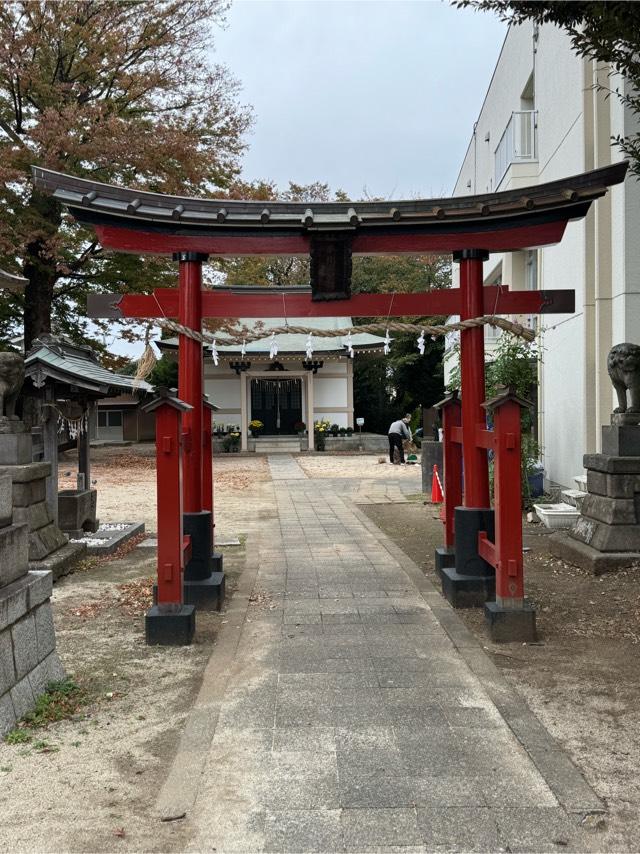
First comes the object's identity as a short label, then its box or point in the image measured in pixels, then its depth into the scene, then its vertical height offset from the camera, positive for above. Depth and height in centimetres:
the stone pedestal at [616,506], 702 -88
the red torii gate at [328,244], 598 +175
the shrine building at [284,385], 2803 +204
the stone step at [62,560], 724 -142
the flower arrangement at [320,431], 2849 -8
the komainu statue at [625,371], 707 +57
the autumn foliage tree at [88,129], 1780 +865
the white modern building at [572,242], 927 +296
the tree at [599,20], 474 +303
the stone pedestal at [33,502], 719 -76
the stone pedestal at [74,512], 972 -116
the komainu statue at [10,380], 707 +59
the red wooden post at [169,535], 519 -82
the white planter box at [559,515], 980 -134
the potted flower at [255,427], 2919 +15
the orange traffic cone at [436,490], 1333 -126
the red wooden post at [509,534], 515 -85
